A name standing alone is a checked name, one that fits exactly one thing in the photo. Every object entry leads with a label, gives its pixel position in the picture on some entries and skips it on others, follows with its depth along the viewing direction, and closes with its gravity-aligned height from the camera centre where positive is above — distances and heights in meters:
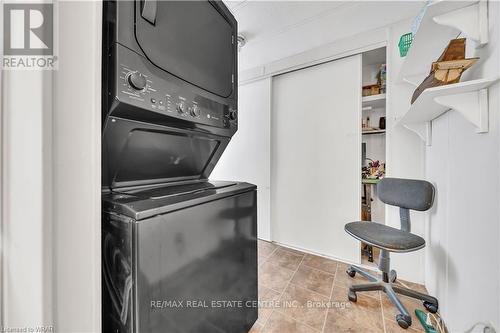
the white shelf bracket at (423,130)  1.71 +0.32
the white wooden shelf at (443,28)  0.89 +0.70
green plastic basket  1.74 +1.09
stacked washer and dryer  0.64 -0.08
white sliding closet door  2.21 +0.11
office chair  1.41 -0.53
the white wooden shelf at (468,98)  0.88 +0.32
